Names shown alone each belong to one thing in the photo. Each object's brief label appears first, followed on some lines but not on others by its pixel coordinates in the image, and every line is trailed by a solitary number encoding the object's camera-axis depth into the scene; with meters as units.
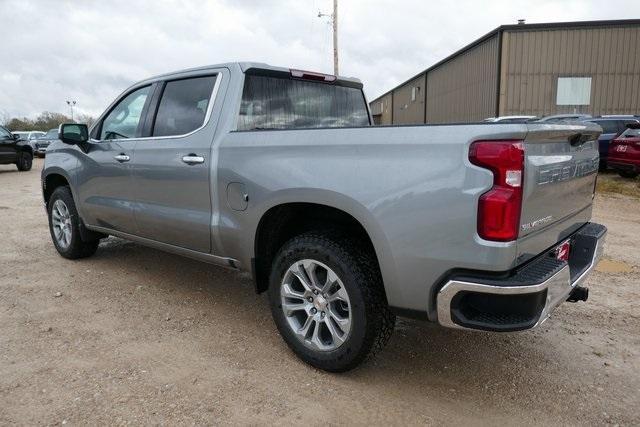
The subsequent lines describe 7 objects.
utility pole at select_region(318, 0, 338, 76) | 24.06
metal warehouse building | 20.30
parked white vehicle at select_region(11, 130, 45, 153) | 28.16
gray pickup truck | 2.27
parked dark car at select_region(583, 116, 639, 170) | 13.08
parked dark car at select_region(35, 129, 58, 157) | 25.34
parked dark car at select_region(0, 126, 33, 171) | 16.39
